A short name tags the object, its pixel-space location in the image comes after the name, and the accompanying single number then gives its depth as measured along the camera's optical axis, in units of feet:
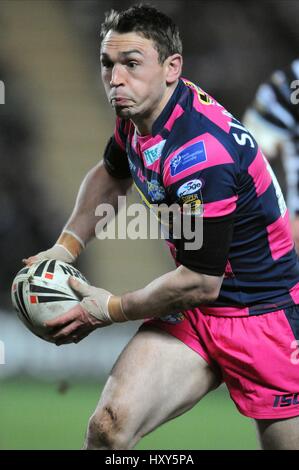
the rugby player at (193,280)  20.51
